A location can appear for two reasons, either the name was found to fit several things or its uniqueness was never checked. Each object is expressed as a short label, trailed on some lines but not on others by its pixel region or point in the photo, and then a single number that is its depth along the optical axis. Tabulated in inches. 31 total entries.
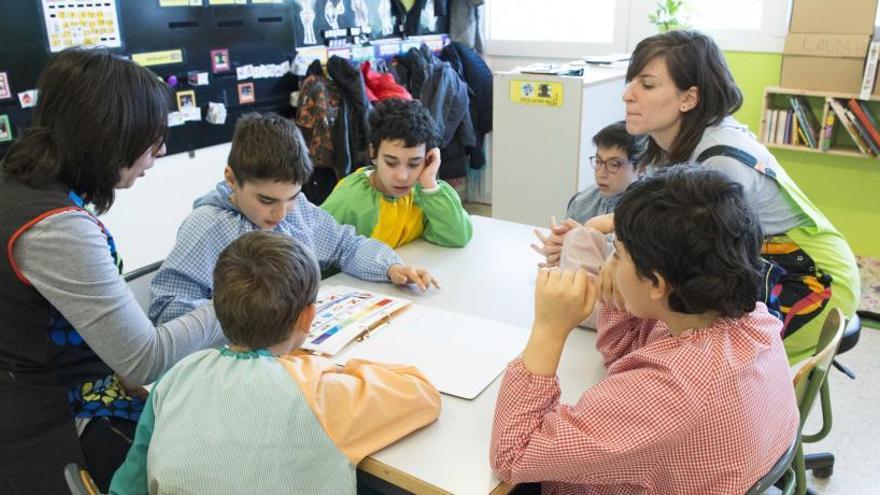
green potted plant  143.3
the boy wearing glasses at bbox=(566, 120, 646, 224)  86.4
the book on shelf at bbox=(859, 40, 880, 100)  120.8
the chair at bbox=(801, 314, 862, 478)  68.4
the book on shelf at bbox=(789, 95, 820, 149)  135.3
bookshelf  130.2
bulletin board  100.9
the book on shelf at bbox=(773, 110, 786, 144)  138.7
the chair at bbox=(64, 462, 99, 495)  40.6
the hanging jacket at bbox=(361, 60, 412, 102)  154.1
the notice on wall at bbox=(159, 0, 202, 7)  117.8
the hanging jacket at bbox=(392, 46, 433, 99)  163.9
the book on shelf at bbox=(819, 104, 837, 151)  131.0
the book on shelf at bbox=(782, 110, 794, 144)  137.8
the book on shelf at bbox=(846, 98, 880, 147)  127.3
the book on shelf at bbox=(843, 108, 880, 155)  127.9
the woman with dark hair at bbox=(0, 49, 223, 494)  47.2
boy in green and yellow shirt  84.5
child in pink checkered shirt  38.2
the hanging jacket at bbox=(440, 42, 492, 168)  177.0
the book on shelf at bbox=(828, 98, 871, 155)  128.5
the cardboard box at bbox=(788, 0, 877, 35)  120.8
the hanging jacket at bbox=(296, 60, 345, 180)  141.9
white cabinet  127.3
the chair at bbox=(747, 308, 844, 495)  52.2
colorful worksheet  58.1
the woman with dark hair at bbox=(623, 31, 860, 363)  65.4
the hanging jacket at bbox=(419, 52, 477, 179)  163.9
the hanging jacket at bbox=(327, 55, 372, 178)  144.2
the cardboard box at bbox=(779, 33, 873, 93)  124.0
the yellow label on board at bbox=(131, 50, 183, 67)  115.9
